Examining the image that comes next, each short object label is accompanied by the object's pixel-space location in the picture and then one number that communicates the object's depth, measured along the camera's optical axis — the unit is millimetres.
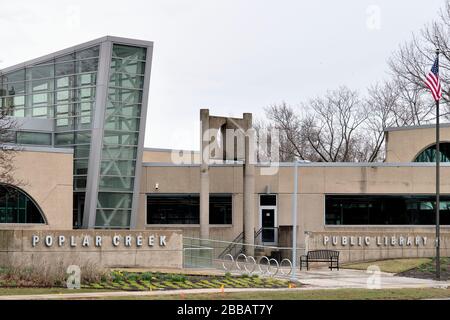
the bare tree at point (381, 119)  73875
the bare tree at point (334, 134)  75875
